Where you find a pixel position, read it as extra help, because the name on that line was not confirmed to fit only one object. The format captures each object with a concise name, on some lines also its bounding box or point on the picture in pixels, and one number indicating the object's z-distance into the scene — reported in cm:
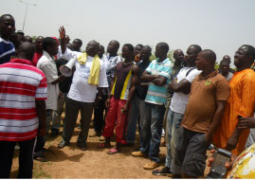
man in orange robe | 224
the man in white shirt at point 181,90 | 314
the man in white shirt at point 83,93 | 433
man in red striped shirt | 226
